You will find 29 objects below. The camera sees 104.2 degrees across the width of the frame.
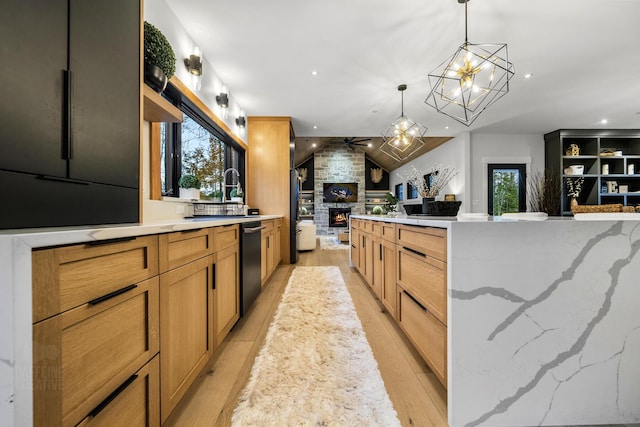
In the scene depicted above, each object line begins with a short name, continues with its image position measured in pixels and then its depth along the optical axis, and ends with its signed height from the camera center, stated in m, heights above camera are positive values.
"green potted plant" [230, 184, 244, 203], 2.99 +0.24
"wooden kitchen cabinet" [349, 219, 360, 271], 3.55 -0.44
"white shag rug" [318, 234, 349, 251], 6.46 -0.88
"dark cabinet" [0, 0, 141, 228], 0.73 +0.37
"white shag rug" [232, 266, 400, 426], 1.11 -0.89
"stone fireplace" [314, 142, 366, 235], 9.94 +1.62
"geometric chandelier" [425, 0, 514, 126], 2.18 +1.82
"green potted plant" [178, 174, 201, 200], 2.30 +0.27
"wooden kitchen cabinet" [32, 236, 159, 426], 0.53 -0.29
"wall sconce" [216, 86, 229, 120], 3.18 +1.46
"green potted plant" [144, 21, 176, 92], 1.45 +0.95
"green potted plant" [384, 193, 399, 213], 3.85 +0.19
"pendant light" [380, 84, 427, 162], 3.71 +1.24
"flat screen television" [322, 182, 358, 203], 9.90 +0.88
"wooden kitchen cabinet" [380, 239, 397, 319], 1.88 -0.51
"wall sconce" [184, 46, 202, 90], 2.38 +1.45
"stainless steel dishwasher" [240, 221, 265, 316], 1.99 -0.44
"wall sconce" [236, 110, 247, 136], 4.00 +1.51
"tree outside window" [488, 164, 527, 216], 6.14 +0.66
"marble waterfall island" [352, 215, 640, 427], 1.06 -0.44
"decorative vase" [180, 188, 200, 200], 2.32 +0.20
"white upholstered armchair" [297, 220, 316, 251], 5.88 -0.54
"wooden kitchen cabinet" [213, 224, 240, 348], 1.49 -0.44
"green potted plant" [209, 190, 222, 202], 2.58 +0.19
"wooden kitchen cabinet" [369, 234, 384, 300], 2.29 -0.50
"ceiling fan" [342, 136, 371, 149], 8.87 +2.70
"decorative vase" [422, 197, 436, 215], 2.06 +0.08
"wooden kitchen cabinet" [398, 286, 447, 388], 1.16 -0.64
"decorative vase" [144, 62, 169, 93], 1.44 +0.81
